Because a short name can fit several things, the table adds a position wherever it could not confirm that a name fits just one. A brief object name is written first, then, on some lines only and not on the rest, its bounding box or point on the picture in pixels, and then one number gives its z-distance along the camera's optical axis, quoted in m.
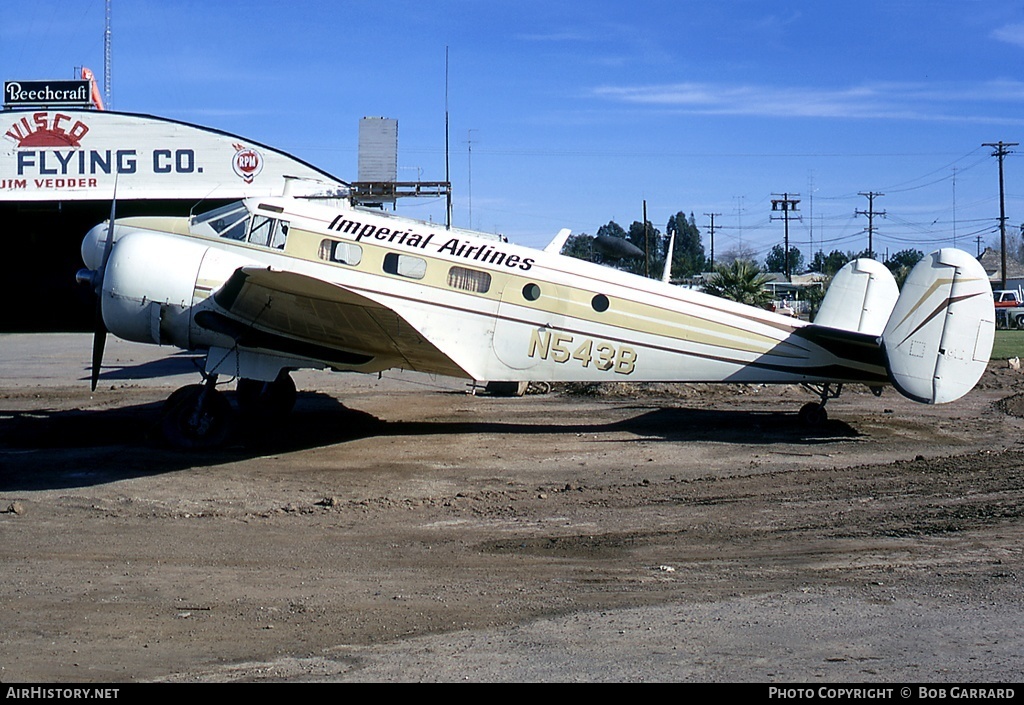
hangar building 26.34
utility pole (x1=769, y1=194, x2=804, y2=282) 83.81
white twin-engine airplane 11.53
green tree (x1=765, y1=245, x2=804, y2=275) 109.19
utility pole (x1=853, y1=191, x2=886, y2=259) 80.06
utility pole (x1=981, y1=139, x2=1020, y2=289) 55.48
